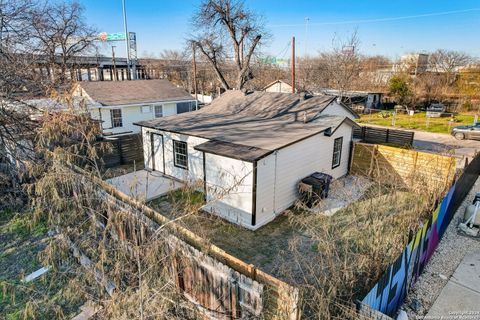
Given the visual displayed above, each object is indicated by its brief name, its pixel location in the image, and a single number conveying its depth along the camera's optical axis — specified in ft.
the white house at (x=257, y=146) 27.27
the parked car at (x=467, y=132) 58.39
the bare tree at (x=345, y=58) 80.18
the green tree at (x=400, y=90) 91.97
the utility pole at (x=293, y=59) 62.66
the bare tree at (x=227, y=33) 80.02
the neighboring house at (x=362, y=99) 91.28
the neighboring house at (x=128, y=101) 58.91
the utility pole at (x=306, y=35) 135.72
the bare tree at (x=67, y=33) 90.20
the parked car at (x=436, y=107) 86.02
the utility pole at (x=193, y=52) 81.12
